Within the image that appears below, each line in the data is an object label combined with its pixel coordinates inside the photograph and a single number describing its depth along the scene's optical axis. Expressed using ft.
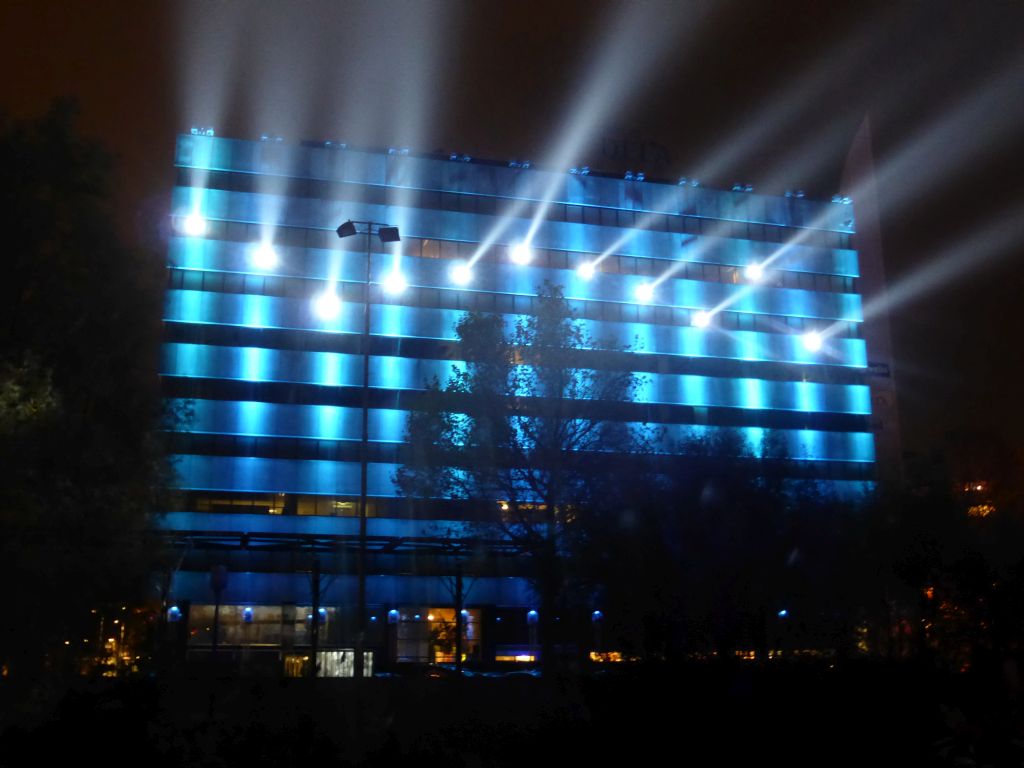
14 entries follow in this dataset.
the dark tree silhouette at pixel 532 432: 121.80
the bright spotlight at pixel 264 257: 206.28
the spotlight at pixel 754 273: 238.27
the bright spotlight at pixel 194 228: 205.87
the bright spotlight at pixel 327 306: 205.87
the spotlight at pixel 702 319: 229.66
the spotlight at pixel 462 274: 215.31
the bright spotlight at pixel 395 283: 211.00
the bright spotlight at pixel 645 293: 225.97
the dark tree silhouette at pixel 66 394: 62.49
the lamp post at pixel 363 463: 105.91
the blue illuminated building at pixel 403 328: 193.57
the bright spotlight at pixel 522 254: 219.82
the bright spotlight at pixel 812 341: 238.68
